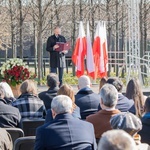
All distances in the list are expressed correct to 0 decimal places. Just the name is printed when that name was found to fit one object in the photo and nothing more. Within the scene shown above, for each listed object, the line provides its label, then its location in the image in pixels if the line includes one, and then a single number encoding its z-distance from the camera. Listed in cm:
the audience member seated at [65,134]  596
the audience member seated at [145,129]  732
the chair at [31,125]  801
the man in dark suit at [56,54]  1931
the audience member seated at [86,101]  917
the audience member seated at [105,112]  713
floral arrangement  1653
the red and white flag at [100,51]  2357
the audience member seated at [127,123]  524
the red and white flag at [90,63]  2380
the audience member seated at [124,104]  870
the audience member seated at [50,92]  1037
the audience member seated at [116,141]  370
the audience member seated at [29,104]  918
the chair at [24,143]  628
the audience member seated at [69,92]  804
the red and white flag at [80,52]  2405
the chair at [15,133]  705
